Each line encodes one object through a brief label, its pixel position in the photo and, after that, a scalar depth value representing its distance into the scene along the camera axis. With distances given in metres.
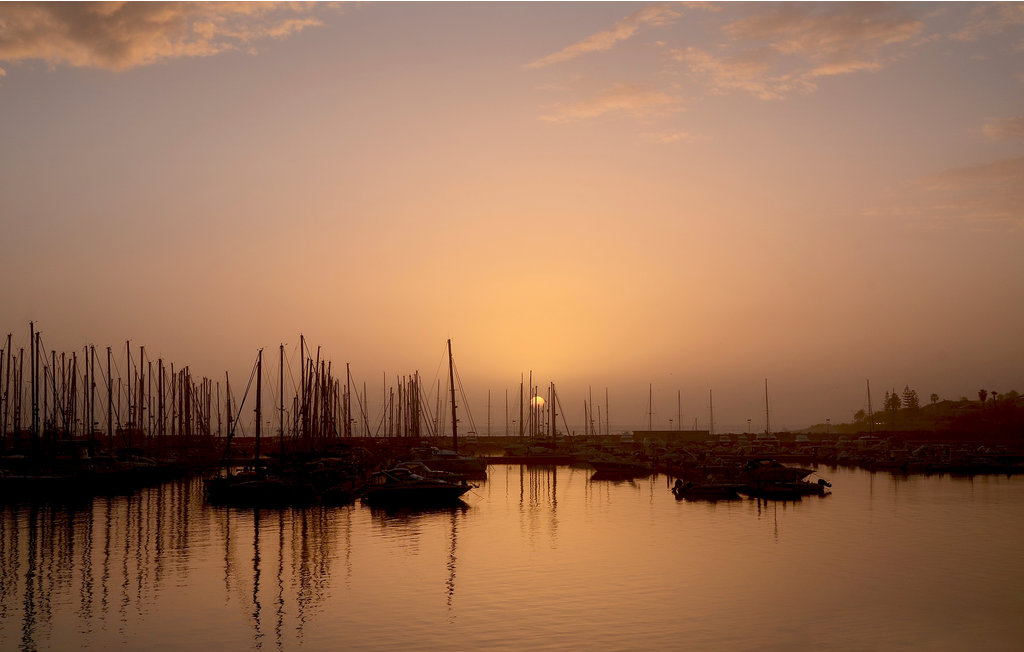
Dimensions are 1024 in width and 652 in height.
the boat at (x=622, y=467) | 93.19
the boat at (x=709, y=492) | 69.25
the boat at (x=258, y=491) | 63.88
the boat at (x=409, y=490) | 62.66
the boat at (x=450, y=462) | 89.31
